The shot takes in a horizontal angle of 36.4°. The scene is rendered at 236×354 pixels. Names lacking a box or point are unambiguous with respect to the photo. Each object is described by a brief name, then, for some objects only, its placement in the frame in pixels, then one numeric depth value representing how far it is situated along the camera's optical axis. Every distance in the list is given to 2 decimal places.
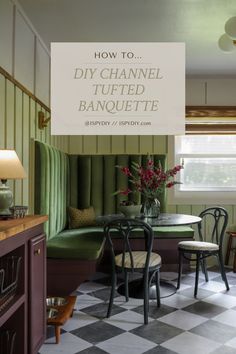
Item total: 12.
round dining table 3.17
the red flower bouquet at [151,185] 3.43
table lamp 2.09
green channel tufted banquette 3.13
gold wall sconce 3.46
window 4.73
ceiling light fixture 2.62
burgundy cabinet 1.81
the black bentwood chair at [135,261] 2.70
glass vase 3.54
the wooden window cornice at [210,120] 4.61
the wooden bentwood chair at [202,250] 3.40
